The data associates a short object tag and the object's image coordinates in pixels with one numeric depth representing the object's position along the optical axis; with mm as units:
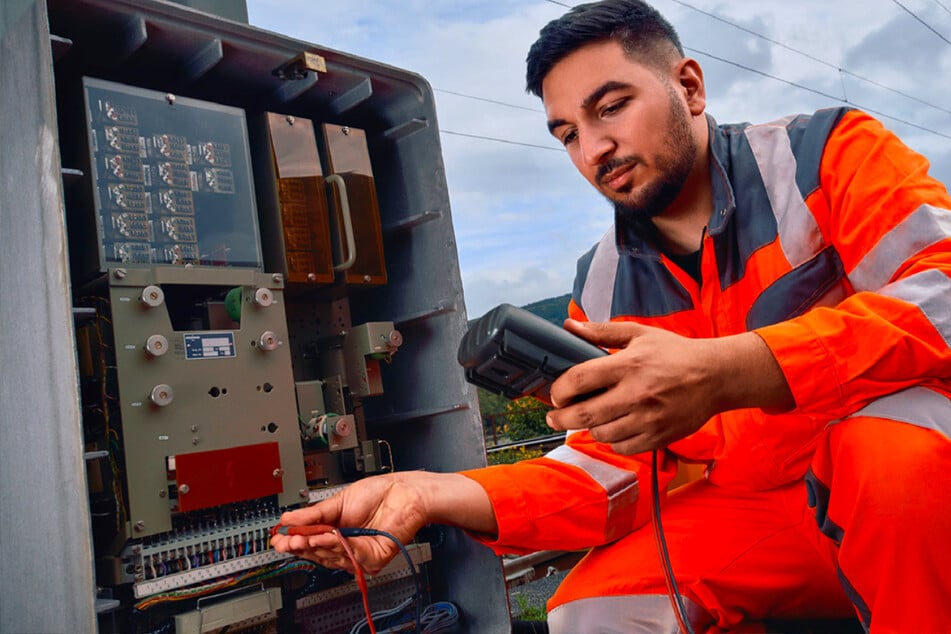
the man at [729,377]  1392
